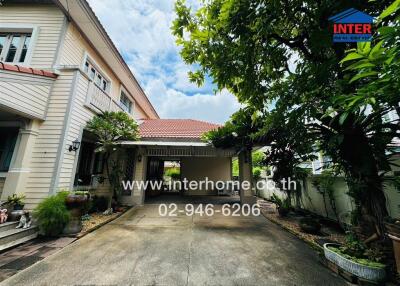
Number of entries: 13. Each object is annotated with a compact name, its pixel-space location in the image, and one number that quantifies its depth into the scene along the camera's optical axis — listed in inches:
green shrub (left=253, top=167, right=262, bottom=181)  449.1
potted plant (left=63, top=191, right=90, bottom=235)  165.9
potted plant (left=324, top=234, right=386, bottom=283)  93.7
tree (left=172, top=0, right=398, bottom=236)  107.6
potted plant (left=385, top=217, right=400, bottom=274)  89.7
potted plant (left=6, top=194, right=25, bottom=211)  158.7
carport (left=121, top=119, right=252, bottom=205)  298.5
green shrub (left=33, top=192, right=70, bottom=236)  155.9
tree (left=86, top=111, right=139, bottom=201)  231.8
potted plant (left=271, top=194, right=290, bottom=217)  238.8
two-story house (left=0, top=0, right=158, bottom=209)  170.6
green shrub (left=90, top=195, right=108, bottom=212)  251.7
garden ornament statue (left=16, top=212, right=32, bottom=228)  151.3
